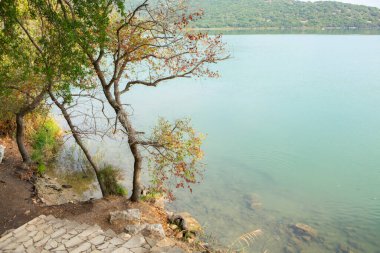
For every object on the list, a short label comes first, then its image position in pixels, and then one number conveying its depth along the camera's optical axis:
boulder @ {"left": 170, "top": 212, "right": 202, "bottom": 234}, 10.48
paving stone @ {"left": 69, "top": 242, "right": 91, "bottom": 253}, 5.97
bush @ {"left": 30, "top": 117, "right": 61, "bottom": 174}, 14.36
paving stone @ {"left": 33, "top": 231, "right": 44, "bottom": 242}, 6.79
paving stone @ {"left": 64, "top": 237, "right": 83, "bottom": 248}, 6.30
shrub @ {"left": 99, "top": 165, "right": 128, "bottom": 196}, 11.59
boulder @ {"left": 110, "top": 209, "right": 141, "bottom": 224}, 9.47
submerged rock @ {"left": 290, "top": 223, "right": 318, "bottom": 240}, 11.24
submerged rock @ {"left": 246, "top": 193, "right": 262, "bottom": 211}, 13.07
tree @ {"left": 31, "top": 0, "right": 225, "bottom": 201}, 8.49
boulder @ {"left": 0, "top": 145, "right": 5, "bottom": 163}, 12.53
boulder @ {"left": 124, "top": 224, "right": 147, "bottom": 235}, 8.65
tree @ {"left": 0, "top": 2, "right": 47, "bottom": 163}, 7.32
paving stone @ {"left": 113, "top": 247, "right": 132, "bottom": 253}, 5.66
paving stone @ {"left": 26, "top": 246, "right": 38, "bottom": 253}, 6.23
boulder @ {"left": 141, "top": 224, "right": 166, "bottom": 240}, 8.48
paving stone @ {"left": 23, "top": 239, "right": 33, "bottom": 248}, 6.56
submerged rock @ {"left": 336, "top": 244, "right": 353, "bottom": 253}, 10.67
